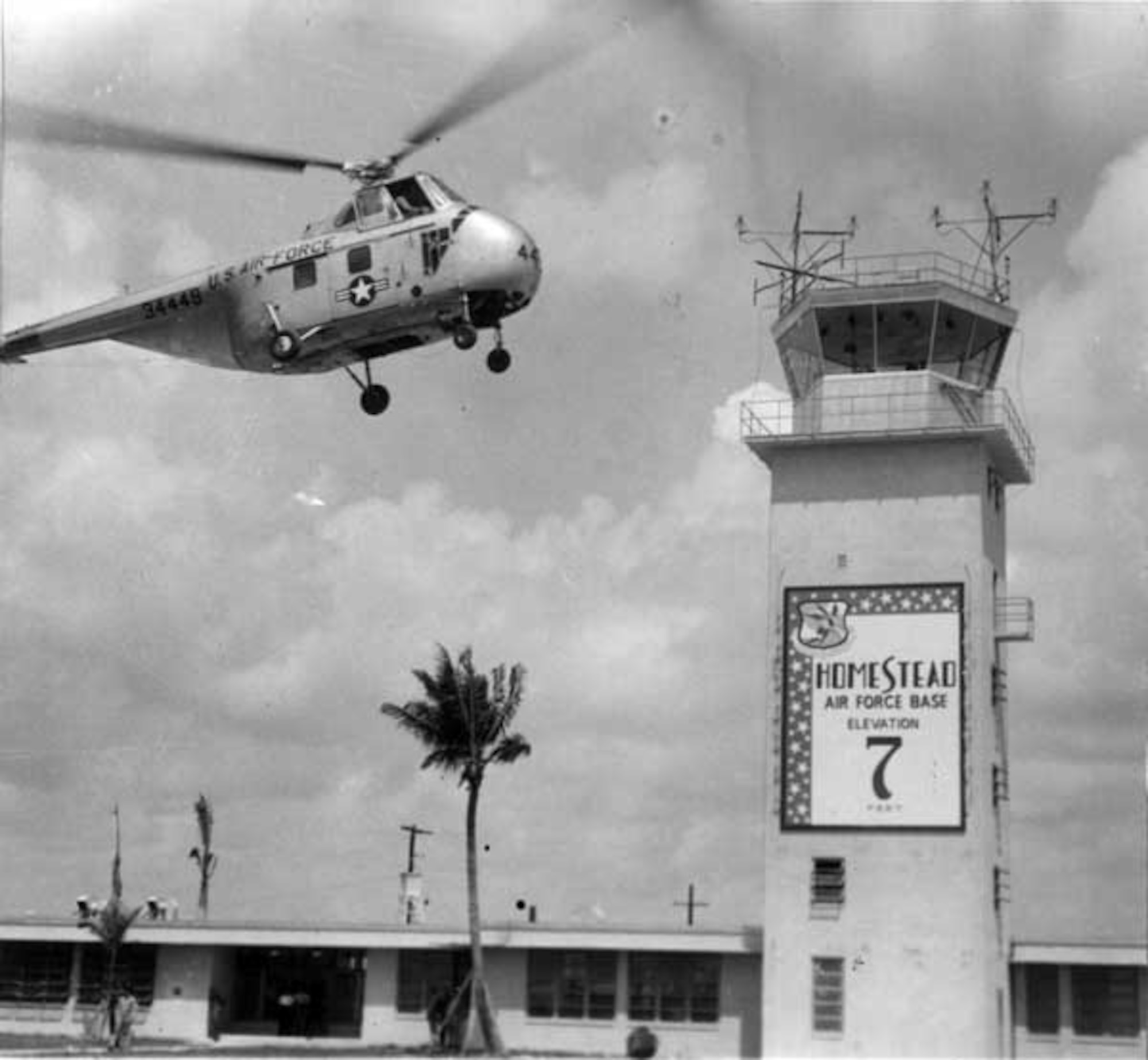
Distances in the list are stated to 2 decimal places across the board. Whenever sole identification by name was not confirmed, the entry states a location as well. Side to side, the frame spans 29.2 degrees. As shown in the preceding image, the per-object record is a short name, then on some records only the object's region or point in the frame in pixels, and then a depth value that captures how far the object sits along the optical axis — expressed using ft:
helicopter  127.44
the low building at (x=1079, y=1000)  157.79
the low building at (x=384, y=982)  166.40
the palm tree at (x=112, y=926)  177.78
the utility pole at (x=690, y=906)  264.52
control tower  158.30
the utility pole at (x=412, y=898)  193.06
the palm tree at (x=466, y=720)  181.57
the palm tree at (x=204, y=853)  264.93
